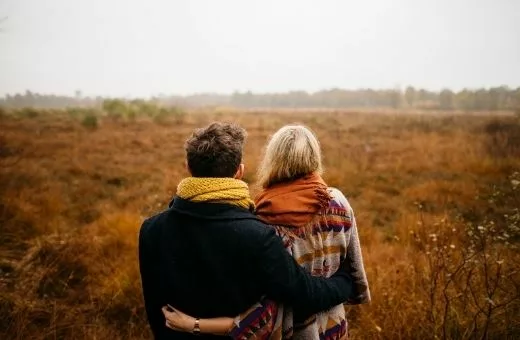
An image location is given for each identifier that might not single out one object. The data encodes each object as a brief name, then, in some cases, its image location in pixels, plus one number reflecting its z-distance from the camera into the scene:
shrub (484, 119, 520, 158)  11.49
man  1.53
